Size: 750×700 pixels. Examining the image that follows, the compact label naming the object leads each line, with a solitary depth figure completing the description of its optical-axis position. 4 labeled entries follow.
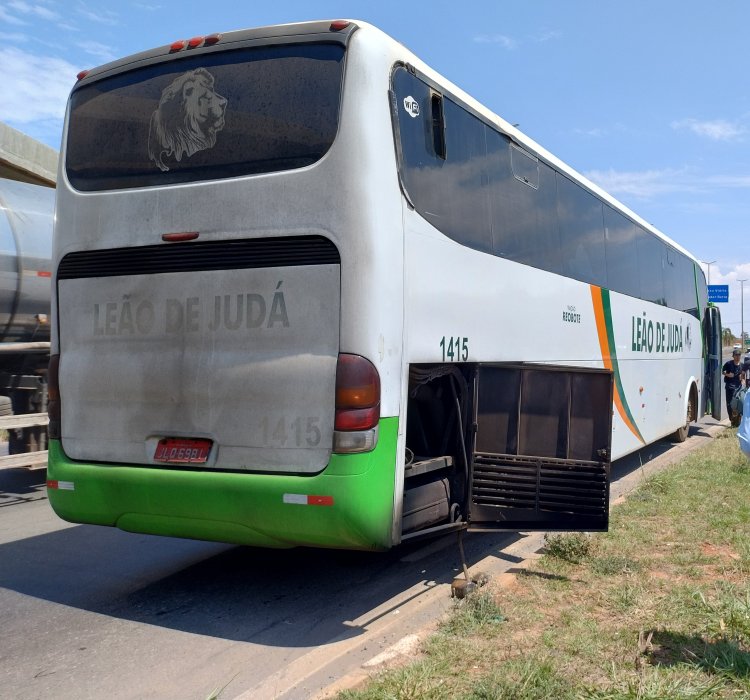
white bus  5.01
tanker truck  9.54
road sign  42.78
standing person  19.06
